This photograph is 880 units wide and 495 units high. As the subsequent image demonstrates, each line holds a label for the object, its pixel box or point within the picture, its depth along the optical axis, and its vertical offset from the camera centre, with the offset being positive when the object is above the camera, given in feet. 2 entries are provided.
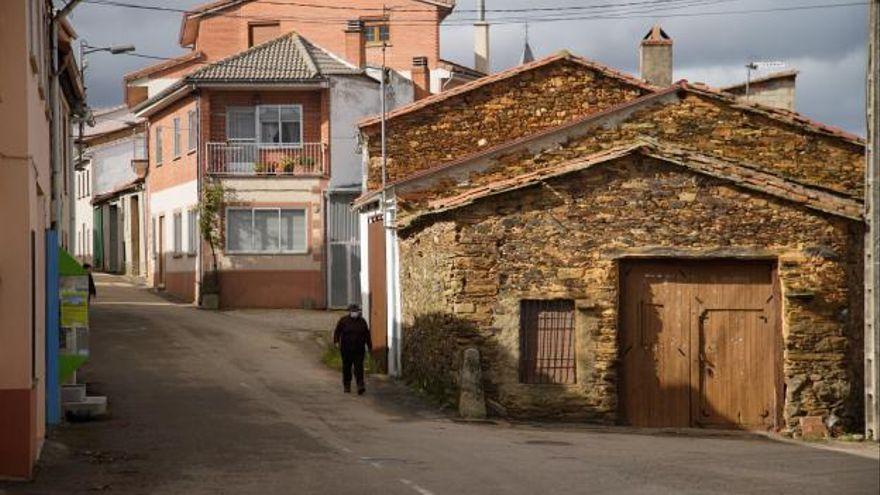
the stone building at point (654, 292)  74.13 -2.33
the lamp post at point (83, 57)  125.27 +17.82
